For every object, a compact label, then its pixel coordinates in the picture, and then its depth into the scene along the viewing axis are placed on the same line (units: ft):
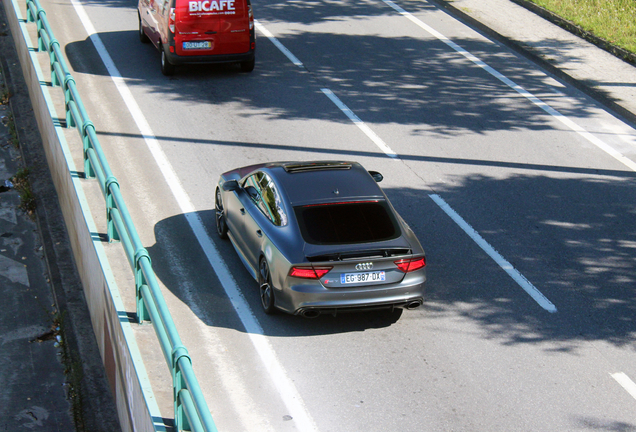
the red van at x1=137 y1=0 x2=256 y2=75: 102.78
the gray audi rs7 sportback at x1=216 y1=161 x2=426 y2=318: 54.54
